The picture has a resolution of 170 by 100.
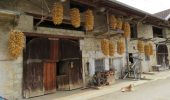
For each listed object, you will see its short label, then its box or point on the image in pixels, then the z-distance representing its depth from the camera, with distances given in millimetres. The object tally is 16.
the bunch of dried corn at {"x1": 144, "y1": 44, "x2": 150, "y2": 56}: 15148
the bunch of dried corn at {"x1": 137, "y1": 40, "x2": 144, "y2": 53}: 14734
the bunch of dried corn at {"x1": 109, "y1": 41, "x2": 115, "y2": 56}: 10936
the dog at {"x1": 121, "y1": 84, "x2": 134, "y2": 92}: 9305
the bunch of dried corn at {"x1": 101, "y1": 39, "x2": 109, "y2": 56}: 10656
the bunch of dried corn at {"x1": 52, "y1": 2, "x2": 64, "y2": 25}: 8062
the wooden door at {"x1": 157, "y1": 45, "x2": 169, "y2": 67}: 18716
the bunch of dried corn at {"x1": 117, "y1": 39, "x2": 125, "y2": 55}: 11852
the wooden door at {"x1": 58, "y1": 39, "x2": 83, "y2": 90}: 10031
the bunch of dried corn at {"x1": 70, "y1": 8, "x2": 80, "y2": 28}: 8938
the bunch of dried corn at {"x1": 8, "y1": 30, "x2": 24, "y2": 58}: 7559
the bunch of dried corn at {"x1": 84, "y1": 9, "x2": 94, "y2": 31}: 9624
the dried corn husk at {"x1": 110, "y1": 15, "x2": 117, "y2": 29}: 10938
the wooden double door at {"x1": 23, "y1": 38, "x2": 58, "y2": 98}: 8449
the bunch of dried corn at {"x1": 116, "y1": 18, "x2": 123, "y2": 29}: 11375
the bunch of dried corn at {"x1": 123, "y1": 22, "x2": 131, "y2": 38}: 11859
